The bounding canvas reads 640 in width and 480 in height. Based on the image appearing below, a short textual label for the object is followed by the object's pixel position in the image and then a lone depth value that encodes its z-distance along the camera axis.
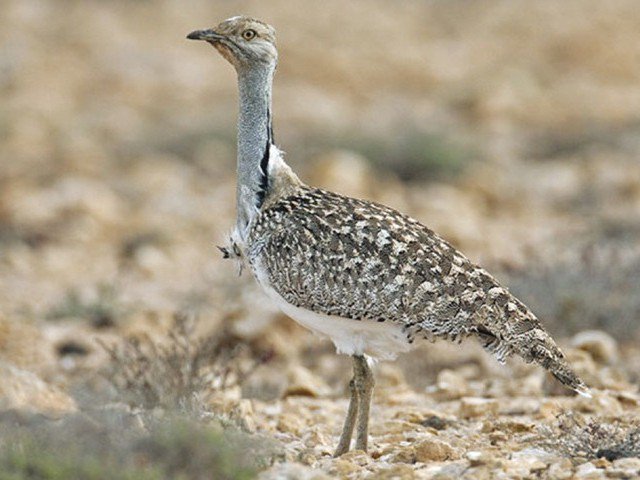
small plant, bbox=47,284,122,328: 17.83
